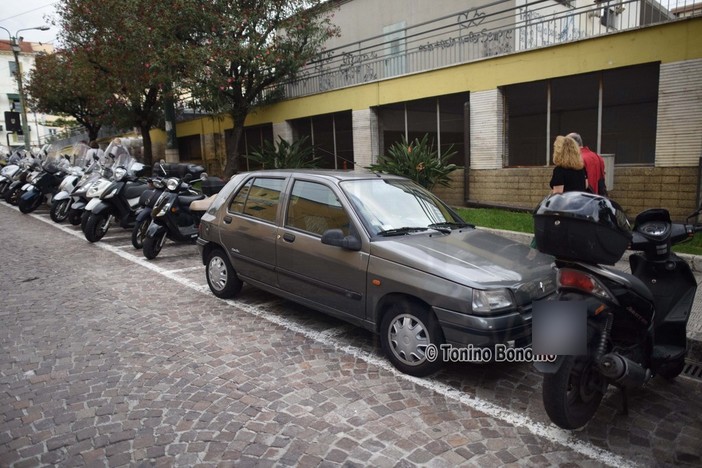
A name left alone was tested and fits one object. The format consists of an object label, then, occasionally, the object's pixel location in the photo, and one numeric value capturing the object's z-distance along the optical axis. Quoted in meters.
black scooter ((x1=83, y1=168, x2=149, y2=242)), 9.59
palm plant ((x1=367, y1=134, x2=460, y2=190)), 10.95
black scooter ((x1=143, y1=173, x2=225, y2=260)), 8.17
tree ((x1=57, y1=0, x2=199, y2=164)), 13.38
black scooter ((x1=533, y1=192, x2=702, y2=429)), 2.89
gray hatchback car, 3.57
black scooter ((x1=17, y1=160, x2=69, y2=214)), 13.79
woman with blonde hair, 5.42
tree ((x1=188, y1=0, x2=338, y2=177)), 13.50
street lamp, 22.78
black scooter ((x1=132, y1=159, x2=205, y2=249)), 8.81
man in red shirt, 6.04
